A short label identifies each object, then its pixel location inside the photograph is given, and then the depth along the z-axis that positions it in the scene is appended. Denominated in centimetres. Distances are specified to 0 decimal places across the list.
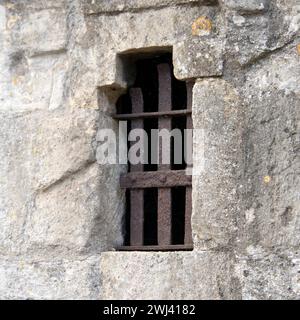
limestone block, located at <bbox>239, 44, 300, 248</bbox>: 318
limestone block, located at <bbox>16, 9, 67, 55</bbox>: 357
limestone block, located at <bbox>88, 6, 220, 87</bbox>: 338
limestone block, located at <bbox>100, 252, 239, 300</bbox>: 324
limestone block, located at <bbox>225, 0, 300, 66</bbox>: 324
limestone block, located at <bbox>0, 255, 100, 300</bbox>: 344
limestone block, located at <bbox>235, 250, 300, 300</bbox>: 314
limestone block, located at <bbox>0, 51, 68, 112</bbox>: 357
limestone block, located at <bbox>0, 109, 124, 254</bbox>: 347
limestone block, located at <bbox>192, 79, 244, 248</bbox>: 324
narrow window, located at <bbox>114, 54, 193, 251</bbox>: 346
